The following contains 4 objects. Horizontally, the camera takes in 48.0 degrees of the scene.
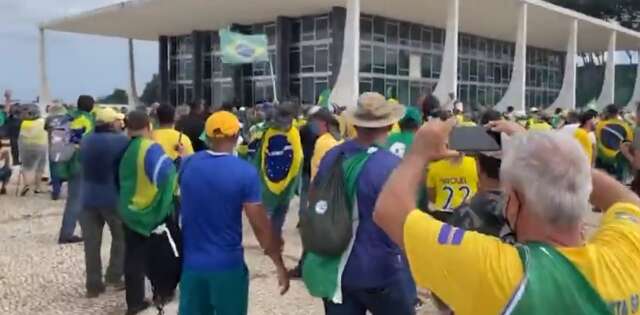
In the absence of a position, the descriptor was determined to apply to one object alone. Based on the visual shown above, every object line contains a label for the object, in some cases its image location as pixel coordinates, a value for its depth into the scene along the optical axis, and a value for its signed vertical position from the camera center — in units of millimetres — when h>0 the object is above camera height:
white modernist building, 30609 +2244
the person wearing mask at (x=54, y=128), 11844 -713
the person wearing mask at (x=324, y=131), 7129 -490
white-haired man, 1746 -415
